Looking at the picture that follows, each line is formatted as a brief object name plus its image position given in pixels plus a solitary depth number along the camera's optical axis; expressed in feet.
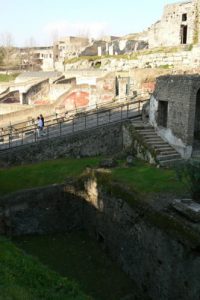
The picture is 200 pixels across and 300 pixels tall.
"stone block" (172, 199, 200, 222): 30.51
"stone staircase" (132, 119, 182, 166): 47.98
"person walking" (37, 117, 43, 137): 60.75
